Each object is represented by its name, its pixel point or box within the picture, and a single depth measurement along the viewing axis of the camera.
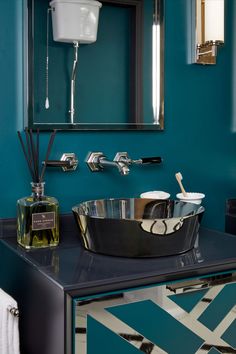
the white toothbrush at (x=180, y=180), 1.88
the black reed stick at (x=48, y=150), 1.62
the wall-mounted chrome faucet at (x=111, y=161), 1.79
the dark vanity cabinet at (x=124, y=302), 1.25
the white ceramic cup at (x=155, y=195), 1.86
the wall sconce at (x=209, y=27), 1.92
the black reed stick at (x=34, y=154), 1.61
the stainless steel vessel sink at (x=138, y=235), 1.44
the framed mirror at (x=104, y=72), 1.71
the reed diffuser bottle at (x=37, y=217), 1.55
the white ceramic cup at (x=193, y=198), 1.87
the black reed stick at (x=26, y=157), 1.63
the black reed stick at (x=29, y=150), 1.67
